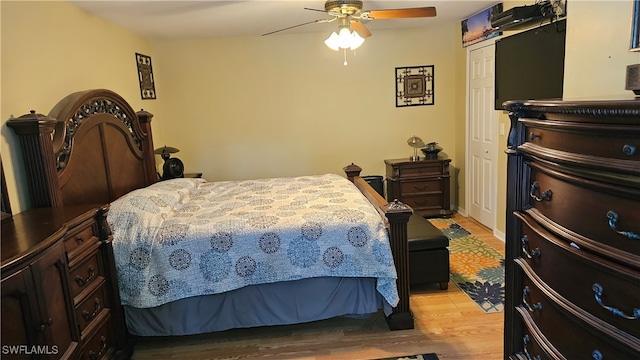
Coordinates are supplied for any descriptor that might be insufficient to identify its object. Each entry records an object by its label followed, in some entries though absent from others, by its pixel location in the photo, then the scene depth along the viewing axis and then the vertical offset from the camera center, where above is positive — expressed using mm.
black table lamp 4367 -447
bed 2428 -844
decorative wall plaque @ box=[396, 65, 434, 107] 5125 +288
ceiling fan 3049 +757
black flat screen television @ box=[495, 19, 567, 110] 2973 +303
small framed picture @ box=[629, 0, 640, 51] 1365 +226
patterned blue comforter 2432 -801
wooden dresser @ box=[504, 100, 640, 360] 915 -354
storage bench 3018 -1122
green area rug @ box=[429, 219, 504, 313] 2945 -1397
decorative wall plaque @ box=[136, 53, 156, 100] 4441 +547
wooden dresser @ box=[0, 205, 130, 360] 1455 -661
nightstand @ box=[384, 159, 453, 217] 4934 -934
